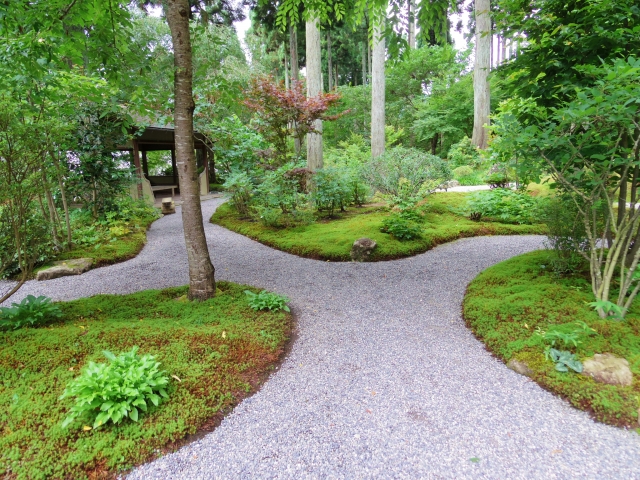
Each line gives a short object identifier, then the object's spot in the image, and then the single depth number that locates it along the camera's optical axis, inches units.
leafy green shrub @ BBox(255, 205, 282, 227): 284.5
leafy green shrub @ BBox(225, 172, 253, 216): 323.9
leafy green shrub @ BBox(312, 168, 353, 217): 310.4
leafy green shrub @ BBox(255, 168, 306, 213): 292.8
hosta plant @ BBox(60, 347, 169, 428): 75.4
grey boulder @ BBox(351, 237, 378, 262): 213.0
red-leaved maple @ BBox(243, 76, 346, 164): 291.7
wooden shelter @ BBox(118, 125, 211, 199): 416.5
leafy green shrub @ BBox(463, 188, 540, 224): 285.1
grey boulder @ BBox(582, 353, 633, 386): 88.6
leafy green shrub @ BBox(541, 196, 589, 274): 144.3
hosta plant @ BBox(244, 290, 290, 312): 137.3
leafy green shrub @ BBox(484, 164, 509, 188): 391.4
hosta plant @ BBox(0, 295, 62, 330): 114.9
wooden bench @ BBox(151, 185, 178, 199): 490.6
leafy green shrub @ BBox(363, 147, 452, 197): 299.9
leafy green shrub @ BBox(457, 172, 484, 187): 483.8
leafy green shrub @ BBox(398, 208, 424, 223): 251.8
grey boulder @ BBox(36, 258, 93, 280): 195.2
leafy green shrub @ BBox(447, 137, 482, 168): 559.2
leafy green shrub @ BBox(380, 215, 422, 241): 237.0
